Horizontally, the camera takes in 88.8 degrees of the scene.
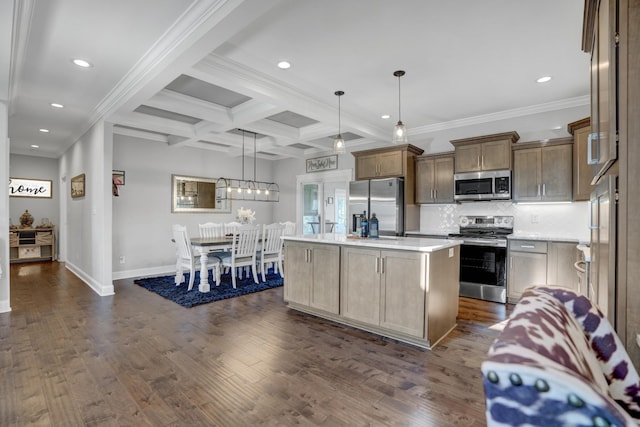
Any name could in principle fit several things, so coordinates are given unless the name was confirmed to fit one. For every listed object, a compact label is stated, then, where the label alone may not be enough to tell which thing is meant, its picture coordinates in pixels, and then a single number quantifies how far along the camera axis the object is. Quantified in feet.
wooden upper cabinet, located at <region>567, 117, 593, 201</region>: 12.35
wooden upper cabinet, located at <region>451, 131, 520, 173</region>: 14.33
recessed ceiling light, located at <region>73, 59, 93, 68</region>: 10.01
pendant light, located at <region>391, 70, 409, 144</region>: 10.66
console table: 23.21
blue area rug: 14.19
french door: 22.72
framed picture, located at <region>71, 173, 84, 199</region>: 17.85
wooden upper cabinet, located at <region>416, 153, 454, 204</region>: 16.31
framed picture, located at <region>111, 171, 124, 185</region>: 18.67
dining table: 15.43
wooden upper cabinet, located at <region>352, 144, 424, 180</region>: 16.97
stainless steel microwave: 14.42
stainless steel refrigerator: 16.80
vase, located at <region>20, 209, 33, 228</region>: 23.95
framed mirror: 21.35
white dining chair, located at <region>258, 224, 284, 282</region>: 17.84
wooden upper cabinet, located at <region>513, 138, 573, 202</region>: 13.24
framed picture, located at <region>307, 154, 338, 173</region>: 22.54
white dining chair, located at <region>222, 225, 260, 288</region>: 16.51
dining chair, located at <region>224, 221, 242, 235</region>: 20.62
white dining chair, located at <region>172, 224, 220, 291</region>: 15.60
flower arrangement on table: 19.51
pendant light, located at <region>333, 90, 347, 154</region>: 11.99
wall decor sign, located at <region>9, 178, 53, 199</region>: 24.01
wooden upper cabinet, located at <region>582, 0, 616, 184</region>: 3.76
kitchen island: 9.34
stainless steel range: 13.91
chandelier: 22.86
